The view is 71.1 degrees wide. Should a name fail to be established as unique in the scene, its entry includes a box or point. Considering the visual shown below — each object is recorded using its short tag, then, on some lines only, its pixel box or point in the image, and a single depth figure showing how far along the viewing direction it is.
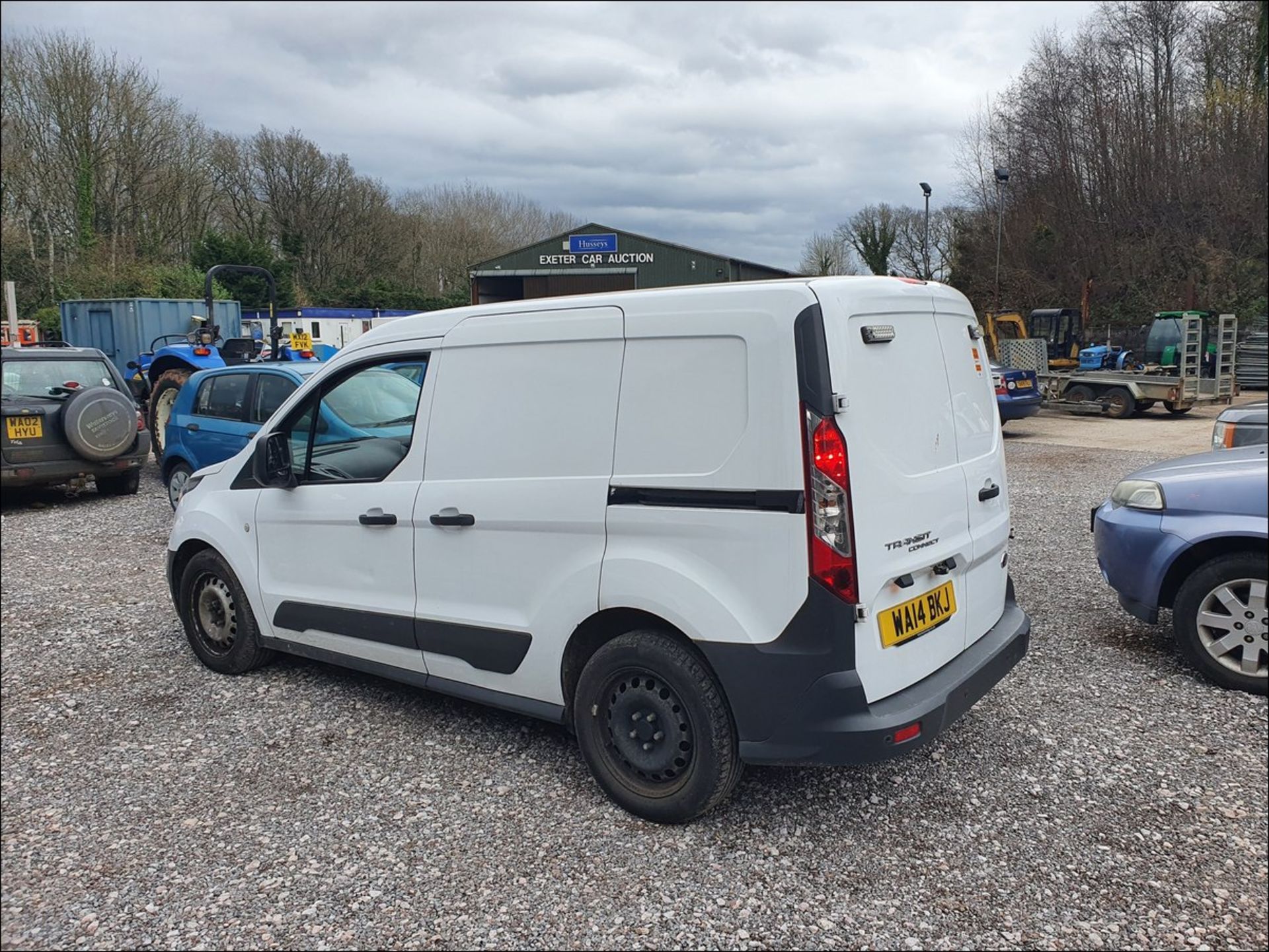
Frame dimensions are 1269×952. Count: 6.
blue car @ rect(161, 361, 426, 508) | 7.73
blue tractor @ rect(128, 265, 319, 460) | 11.07
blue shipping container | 15.09
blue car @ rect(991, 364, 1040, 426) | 10.41
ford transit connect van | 2.58
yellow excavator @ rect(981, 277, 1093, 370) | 14.39
